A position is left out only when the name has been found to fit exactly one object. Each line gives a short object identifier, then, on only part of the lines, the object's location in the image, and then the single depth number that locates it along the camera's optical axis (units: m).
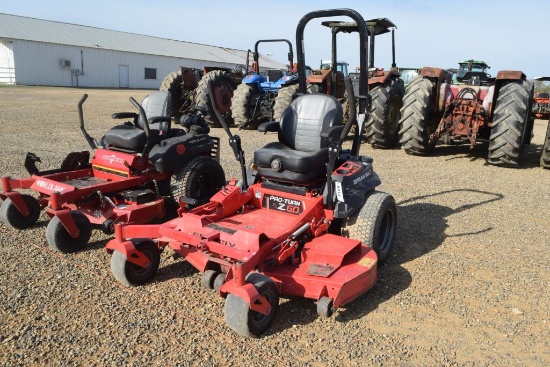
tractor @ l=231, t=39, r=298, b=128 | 11.62
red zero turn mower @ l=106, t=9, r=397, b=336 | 3.12
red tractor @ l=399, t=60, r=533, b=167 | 7.75
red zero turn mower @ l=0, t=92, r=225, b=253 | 4.38
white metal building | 29.47
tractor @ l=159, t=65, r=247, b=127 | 12.31
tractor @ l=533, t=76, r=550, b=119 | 13.06
